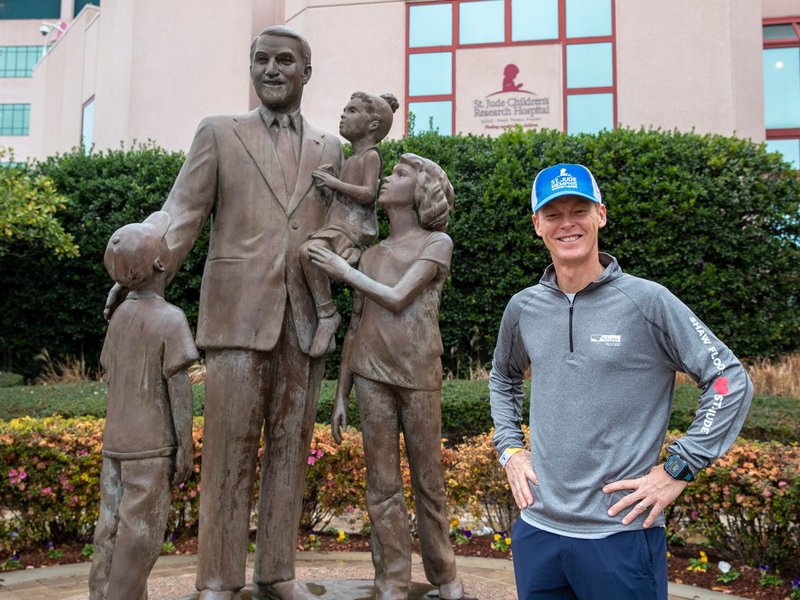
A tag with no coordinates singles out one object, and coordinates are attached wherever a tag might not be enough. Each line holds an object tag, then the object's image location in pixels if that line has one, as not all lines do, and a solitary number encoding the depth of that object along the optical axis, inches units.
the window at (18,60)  1603.1
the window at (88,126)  766.2
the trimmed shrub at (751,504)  190.2
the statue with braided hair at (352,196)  131.3
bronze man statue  127.2
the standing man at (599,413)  77.9
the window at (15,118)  1638.8
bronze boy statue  110.2
